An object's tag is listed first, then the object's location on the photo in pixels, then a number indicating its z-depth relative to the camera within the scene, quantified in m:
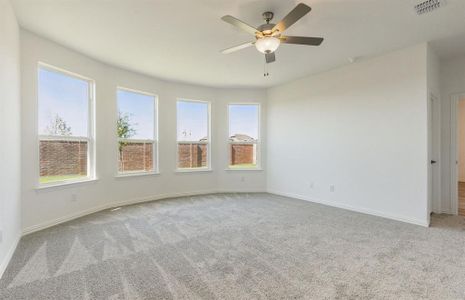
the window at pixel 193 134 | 6.02
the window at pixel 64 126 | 3.66
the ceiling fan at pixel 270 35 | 2.40
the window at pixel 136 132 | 5.03
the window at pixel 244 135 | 6.47
